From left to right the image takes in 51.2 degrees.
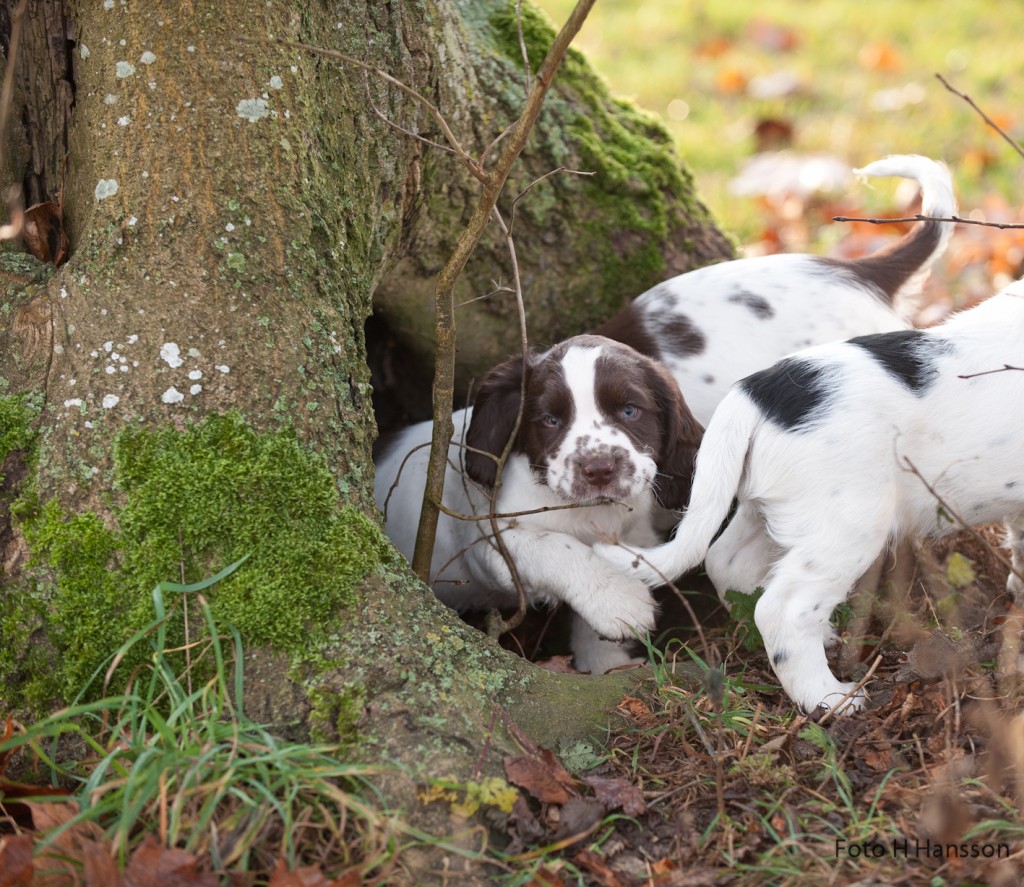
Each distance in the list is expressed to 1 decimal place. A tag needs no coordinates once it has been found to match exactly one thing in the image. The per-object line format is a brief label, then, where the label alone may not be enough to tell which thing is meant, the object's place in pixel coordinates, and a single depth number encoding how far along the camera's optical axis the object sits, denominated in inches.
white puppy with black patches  118.7
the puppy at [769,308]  163.5
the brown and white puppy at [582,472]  139.5
